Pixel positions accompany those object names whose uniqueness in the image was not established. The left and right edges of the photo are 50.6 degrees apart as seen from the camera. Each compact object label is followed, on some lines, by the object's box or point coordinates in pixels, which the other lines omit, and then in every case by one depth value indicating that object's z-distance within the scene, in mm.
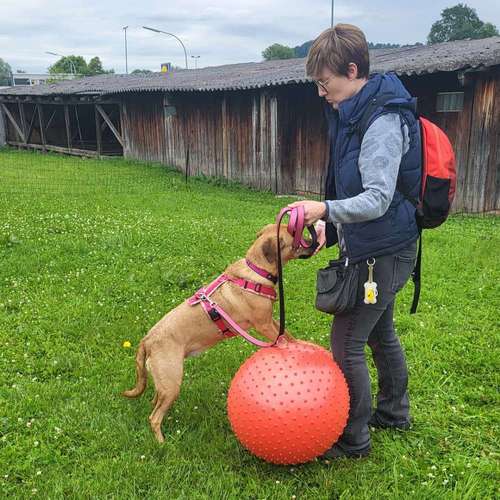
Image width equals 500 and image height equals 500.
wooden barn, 11523
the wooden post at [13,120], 29436
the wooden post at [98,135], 24688
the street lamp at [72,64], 79525
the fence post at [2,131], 29922
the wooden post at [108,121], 23812
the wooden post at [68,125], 25978
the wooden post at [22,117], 28875
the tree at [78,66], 81000
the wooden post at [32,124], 28547
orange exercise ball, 2938
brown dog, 3471
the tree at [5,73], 113562
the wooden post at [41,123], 27538
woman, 2598
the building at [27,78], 110925
